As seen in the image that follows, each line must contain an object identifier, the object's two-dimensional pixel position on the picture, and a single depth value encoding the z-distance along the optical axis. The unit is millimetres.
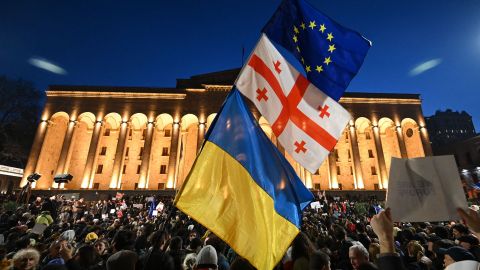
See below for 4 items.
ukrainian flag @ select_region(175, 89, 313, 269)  3221
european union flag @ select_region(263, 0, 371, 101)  4820
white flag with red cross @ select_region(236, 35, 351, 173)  4691
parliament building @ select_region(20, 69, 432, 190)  36656
